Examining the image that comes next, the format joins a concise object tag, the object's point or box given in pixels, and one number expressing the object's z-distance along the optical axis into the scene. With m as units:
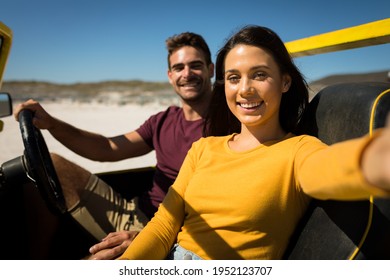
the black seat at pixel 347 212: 1.03
